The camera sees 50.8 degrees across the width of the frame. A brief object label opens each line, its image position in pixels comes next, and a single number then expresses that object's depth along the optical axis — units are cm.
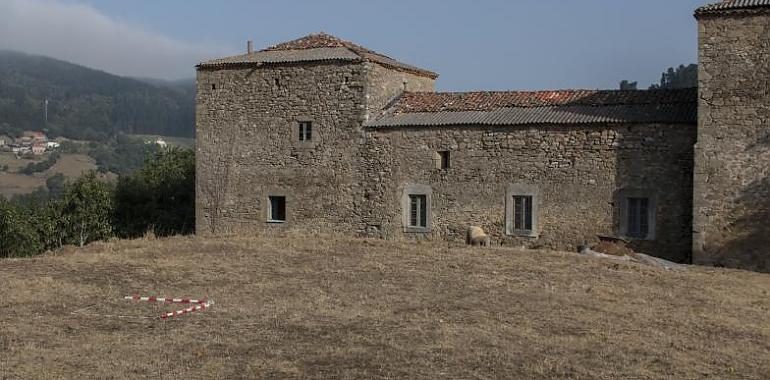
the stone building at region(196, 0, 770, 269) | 1934
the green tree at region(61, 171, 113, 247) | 4522
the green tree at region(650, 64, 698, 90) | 7481
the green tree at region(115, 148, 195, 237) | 3916
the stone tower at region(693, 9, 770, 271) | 1908
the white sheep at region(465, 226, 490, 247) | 2183
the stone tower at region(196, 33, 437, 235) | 2414
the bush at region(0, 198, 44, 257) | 4478
